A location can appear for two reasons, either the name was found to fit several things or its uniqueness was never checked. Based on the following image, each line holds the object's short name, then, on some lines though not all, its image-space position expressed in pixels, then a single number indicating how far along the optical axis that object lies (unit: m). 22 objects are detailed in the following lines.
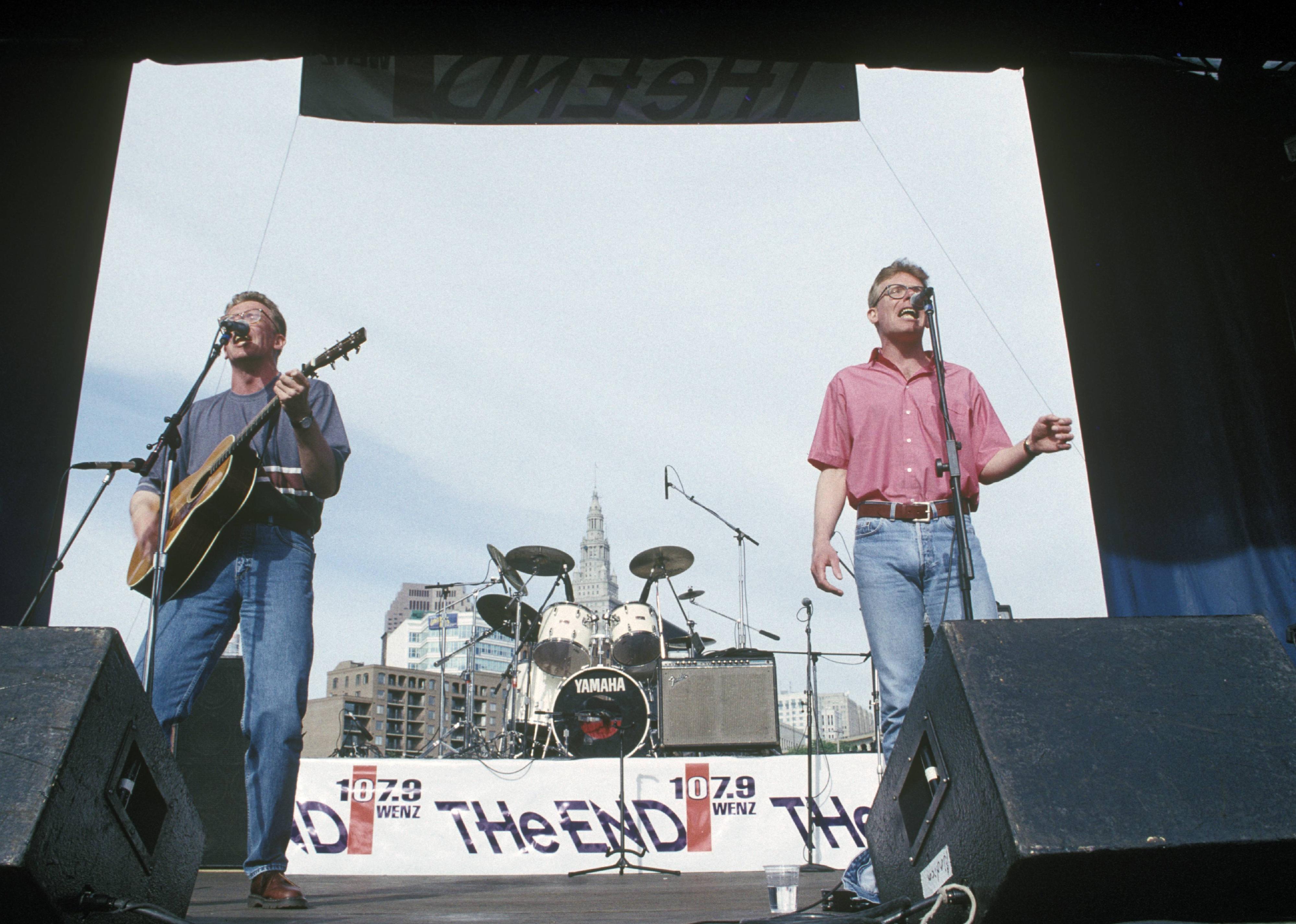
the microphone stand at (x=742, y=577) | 8.22
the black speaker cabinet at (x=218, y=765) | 4.87
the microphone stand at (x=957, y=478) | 2.52
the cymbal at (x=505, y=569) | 8.57
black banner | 3.87
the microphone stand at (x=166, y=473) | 2.61
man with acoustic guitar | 2.65
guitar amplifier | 6.33
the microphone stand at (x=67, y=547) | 2.84
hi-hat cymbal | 8.59
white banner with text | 5.07
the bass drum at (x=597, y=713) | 7.18
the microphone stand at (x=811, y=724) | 4.80
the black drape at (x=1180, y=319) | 3.39
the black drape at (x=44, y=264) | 3.13
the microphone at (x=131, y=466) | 2.92
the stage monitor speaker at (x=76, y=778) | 1.31
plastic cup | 2.46
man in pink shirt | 2.63
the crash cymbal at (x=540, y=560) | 8.48
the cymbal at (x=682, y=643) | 8.70
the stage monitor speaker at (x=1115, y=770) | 1.29
